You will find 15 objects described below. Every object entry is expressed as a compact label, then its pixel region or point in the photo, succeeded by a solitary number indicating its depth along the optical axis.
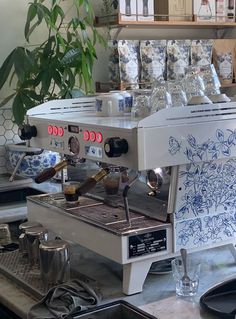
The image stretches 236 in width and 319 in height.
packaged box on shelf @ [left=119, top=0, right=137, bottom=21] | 2.75
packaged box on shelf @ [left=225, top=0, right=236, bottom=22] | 3.20
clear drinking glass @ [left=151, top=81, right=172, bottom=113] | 1.51
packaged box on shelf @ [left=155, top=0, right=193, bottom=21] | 2.93
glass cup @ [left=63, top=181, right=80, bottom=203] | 1.63
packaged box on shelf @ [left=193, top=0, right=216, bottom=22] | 3.05
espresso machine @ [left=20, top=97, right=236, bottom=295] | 1.30
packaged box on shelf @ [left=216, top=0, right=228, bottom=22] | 3.15
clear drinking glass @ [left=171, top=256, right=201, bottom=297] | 1.39
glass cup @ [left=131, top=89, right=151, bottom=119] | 1.57
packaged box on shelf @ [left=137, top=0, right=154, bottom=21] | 2.83
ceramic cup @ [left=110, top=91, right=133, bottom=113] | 1.69
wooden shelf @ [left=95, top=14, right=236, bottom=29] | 2.78
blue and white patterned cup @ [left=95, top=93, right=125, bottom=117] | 1.66
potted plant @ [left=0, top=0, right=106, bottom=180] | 2.38
